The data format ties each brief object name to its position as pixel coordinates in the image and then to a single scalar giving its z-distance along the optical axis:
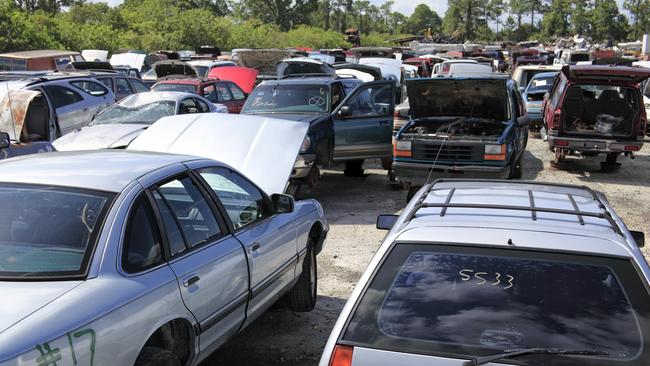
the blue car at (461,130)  10.05
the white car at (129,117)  10.48
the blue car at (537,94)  17.89
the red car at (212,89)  15.39
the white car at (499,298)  2.73
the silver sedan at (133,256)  3.07
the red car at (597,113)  12.94
